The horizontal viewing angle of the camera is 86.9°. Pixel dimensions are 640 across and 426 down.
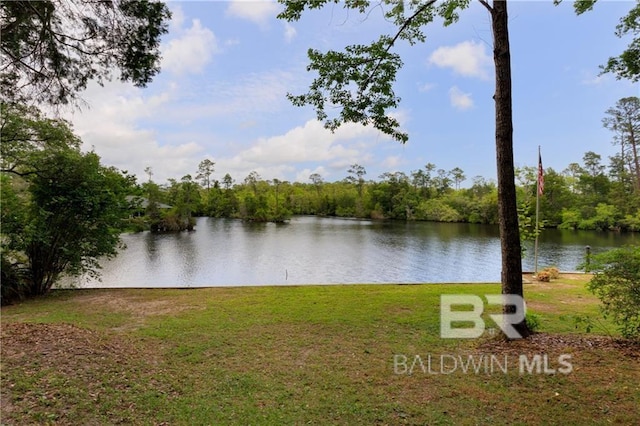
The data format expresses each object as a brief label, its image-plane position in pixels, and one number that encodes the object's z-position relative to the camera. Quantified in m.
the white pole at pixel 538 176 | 9.77
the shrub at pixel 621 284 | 3.83
